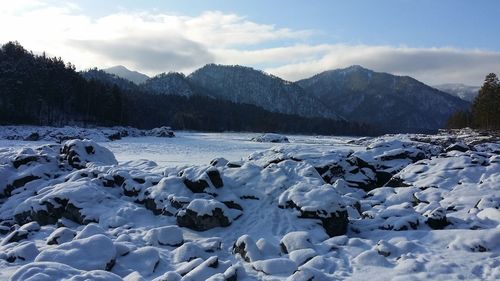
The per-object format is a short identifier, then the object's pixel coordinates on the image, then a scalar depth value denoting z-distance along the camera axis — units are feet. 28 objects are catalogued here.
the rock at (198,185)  57.36
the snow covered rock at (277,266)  35.45
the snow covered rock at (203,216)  49.47
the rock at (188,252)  39.47
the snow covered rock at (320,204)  48.01
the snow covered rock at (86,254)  35.35
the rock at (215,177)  58.80
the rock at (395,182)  70.27
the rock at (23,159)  70.64
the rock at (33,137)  196.82
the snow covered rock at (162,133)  284.90
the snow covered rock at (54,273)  30.36
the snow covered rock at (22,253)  37.24
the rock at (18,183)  65.16
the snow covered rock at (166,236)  44.24
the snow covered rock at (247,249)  39.00
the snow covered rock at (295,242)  40.83
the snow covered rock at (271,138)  275.80
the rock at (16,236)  43.81
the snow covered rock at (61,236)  42.68
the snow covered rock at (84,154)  75.93
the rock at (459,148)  94.96
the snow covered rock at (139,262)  36.40
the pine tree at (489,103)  284.20
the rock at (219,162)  72.08
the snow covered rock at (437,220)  46.16
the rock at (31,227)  47.02
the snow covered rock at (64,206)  52.75
